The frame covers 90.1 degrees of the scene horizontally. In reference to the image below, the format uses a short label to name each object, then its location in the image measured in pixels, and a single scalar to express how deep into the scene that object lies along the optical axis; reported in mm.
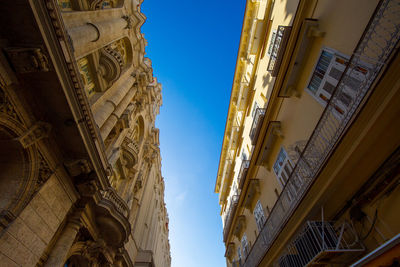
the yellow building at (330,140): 4387
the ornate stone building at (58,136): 5574
